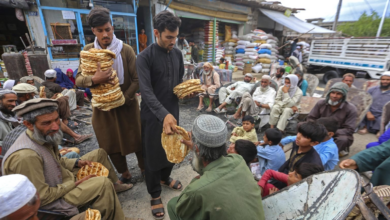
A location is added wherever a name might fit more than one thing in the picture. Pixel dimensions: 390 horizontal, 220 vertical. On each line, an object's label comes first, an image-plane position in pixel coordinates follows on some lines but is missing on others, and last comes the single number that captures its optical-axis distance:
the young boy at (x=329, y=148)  2.44
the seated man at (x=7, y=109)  2.67
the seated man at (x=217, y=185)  1.12
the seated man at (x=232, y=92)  5.35
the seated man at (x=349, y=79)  4.44
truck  7.42
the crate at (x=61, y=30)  6.82
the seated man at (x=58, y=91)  4.57
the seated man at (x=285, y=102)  4.26
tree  20.70
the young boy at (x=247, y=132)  3.40
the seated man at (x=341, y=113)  3.14
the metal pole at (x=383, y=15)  12.91
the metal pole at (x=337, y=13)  14.97
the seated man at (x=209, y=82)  5.92
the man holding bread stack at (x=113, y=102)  1.89
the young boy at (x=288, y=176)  1.83
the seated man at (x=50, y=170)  1.46
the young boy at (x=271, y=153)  2.64
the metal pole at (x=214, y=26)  10.89
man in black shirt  1.73
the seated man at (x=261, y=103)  4.66
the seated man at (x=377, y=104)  4.12
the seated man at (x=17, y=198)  1.03
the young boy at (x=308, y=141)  2.13
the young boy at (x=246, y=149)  2.48
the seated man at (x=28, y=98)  1.93
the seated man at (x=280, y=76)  5.54
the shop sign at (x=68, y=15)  6.82
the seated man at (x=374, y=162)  1.85
